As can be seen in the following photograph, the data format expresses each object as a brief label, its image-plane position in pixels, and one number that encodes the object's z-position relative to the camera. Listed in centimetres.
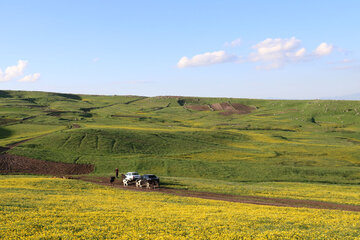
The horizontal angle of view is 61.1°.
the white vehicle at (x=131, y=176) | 5938
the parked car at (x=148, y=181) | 5425
